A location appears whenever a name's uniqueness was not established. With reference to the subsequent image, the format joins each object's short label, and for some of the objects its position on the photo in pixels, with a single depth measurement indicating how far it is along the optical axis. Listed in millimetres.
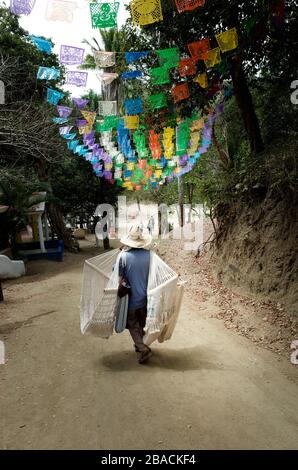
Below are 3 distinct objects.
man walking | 4594
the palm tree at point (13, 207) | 13055
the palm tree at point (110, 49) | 16875
